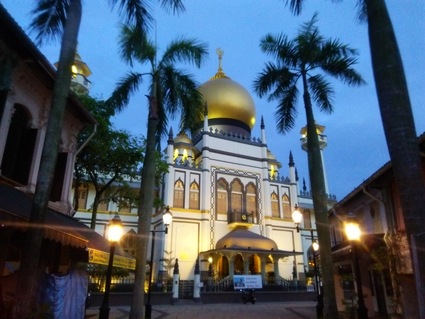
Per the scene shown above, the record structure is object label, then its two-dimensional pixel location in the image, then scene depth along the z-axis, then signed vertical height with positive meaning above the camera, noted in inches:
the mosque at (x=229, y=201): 1211.9 +306.3
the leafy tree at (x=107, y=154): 714.2 +257.1
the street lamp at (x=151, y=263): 536.7 +31.3
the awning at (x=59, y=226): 269.9 +49.3
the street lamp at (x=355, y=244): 362.3 +42.3
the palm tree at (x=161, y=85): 542.6 +308.6
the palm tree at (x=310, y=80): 505.0 +325.5
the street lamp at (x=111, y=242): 360.9 +42.9
